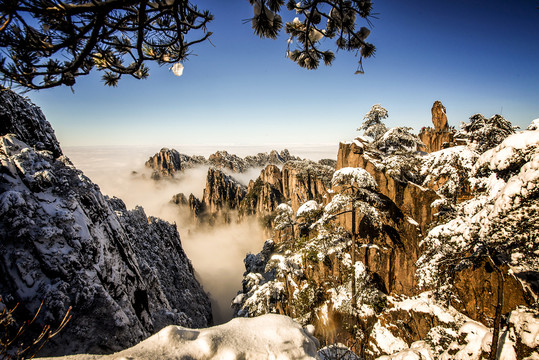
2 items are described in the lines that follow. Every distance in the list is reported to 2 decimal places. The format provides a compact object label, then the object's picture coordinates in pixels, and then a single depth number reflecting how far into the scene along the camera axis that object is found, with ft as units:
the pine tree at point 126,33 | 6.25
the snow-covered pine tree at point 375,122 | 45.89
